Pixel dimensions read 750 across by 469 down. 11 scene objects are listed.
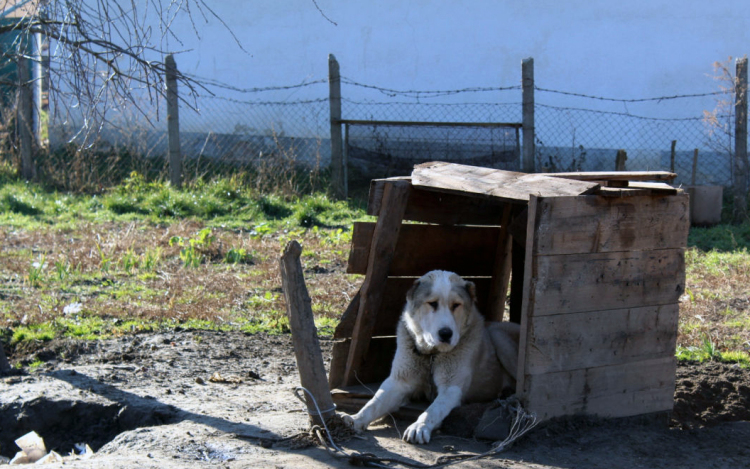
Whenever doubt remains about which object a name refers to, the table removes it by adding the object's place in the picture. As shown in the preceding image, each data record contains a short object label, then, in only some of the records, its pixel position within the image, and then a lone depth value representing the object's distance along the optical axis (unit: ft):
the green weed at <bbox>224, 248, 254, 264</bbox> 27.05
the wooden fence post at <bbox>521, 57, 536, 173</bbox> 35.17
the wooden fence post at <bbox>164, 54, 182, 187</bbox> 37.63
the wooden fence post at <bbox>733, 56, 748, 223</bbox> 32.78
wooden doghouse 12.48
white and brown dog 13.47
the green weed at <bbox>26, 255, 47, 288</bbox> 23.24
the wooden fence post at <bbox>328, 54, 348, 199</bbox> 37.35
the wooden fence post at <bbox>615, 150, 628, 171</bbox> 31.48
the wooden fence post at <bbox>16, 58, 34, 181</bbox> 38.09
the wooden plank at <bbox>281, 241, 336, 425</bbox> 11.91
